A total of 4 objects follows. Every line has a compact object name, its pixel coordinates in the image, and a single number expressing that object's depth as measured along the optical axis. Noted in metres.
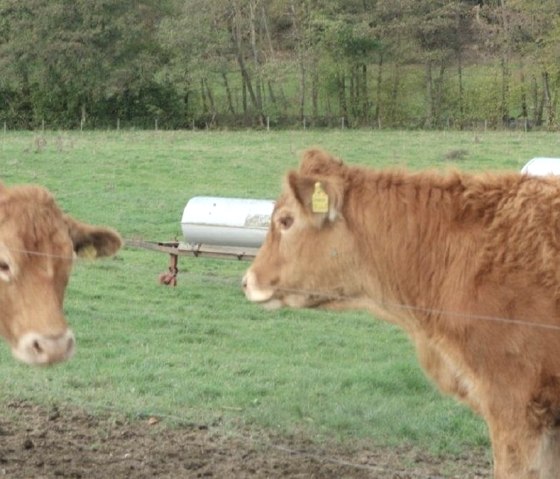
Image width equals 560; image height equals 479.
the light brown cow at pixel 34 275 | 8.49
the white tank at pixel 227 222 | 18.56
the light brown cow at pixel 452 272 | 8.15
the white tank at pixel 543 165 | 19.09
